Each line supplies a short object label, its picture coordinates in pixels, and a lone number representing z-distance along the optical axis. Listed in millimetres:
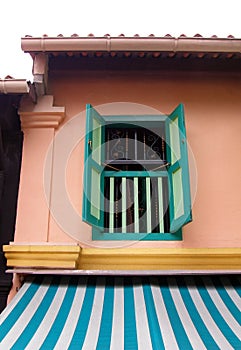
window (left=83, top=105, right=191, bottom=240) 4590
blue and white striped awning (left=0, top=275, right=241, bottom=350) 3209
